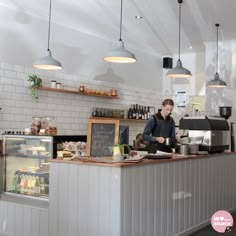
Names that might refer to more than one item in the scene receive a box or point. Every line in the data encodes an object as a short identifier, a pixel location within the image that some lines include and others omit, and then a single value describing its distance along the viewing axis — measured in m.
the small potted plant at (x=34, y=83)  6.19
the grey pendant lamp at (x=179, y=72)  5.65
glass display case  4.27
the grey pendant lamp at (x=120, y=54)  4.45
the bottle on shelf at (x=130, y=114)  8.45
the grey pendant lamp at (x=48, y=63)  4.91
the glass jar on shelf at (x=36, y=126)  4.68
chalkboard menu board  3.81
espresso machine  5.09
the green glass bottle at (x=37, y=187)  4.30
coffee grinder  6.53
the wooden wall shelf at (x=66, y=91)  6.40
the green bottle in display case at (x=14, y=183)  4.53
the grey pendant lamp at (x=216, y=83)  6.91
